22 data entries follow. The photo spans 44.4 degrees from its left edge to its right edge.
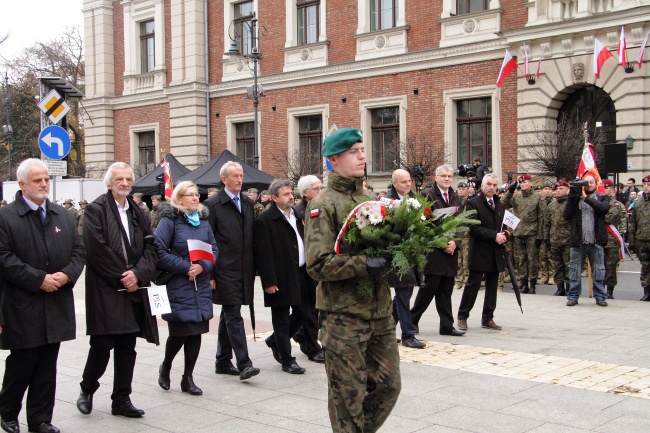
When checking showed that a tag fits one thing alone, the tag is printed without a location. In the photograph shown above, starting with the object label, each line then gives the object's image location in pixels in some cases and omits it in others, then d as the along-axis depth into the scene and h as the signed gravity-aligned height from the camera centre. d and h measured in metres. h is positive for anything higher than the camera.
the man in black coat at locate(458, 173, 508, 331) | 10.50 -0.67
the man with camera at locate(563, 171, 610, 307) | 12.42 -0.51
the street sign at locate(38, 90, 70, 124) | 14.77 +1.90
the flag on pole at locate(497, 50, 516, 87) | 23.72 +4.11
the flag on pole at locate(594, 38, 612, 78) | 21.55 +3.98
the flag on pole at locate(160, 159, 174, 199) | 18.67 +0.64
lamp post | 24.86 +4.56
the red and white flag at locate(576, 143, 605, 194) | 13.30 +0.61
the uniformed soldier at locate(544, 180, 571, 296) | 14.25 -0.66
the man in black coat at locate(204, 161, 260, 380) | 7.88 -0.51
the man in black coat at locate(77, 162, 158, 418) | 6.49 -0.63
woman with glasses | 7.20 -0.63
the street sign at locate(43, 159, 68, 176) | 13.75 +0.73
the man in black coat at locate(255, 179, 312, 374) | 8.23 -0.58
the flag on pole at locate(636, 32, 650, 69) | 21.16 +3.99
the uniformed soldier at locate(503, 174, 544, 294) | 14.85 -0.53
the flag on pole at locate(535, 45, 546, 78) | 23.47 +4.17
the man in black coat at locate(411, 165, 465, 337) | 9.92 -0.87
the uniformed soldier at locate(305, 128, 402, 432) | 4.80 -0.65
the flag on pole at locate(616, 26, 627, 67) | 21.09 +4.05
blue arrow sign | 13.40 +1.13
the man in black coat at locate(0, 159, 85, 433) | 6.02 -0.65
